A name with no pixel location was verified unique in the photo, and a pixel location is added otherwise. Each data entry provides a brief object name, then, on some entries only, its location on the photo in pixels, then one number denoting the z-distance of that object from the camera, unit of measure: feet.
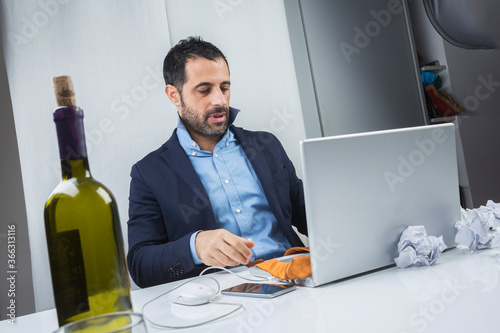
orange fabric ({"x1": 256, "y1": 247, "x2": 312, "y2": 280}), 2.84
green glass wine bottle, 1.80
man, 5.24
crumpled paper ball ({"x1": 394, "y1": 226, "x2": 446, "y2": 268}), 2.87
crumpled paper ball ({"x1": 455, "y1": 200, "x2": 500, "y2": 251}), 3.16
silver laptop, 2.66
